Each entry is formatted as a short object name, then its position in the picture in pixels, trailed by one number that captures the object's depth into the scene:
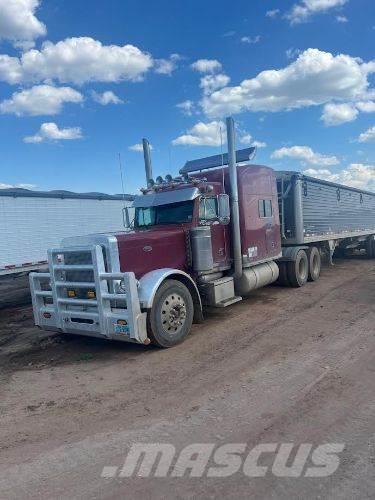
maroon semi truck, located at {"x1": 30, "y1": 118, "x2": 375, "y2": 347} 6.02
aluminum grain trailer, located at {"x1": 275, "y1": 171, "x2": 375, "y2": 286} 10.76
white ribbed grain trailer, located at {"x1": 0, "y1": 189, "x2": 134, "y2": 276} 11.42
